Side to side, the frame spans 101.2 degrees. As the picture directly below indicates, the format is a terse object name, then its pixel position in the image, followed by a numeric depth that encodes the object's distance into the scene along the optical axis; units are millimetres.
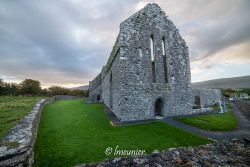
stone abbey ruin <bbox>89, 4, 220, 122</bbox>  8584
